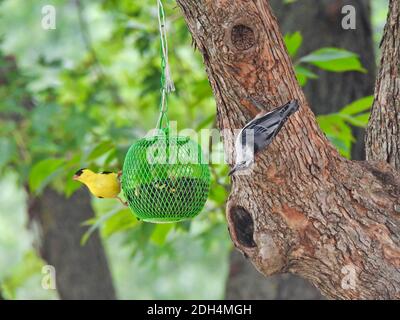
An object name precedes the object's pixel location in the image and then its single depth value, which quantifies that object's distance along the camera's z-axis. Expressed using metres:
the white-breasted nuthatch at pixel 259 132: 4.93
